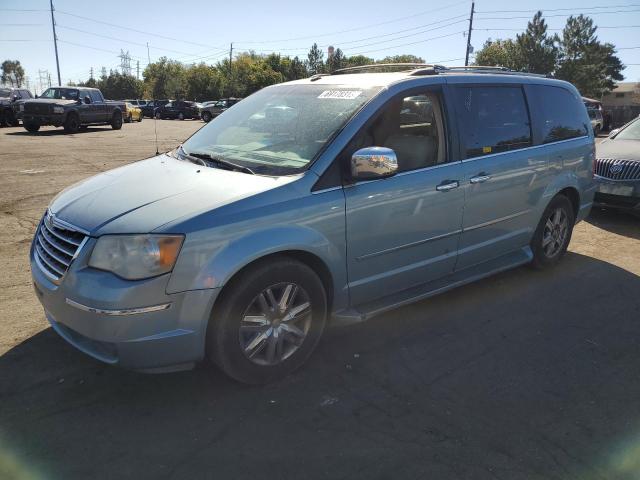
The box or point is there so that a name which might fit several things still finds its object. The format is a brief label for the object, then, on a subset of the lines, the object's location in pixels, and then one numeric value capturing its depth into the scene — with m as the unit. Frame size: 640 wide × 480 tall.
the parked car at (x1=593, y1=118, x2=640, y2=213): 7.05
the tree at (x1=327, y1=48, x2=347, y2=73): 86.94
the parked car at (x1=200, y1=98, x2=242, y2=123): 37.84
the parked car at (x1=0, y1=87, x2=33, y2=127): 22.66
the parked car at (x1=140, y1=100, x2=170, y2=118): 45.53
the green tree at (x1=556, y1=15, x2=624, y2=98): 69.94
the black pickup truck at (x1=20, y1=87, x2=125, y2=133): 20.11
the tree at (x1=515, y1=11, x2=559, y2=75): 70.19
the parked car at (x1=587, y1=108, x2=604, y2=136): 24.78
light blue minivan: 2.70
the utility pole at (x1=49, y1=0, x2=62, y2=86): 67.50
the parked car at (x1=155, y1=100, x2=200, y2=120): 42.44
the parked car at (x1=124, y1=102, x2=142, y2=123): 34.28
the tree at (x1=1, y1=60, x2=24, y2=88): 130.88
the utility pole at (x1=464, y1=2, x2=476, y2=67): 45.89
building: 85.50
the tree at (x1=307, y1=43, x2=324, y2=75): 105.81
